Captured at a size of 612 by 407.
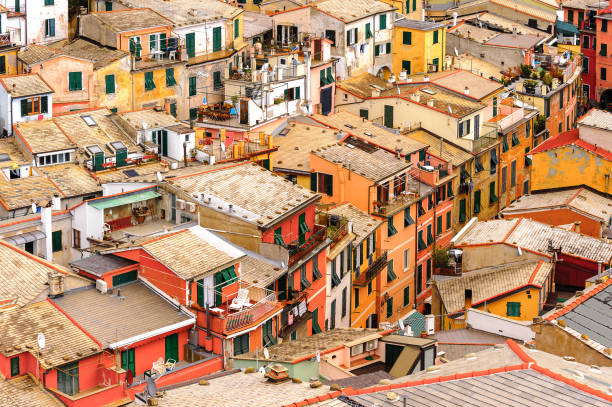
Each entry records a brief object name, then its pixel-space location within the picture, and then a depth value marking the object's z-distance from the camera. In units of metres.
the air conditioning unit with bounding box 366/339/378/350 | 57.10
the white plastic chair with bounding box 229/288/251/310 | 57.97
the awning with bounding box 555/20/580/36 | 127.72
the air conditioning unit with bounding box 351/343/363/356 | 56.72
